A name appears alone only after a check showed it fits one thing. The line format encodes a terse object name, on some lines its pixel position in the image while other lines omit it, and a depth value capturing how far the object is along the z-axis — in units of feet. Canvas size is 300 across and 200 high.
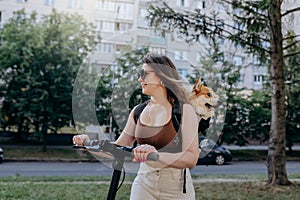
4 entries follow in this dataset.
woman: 3.75
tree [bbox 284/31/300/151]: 19.08
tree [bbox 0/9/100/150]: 38.29
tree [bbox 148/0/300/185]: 16.20
